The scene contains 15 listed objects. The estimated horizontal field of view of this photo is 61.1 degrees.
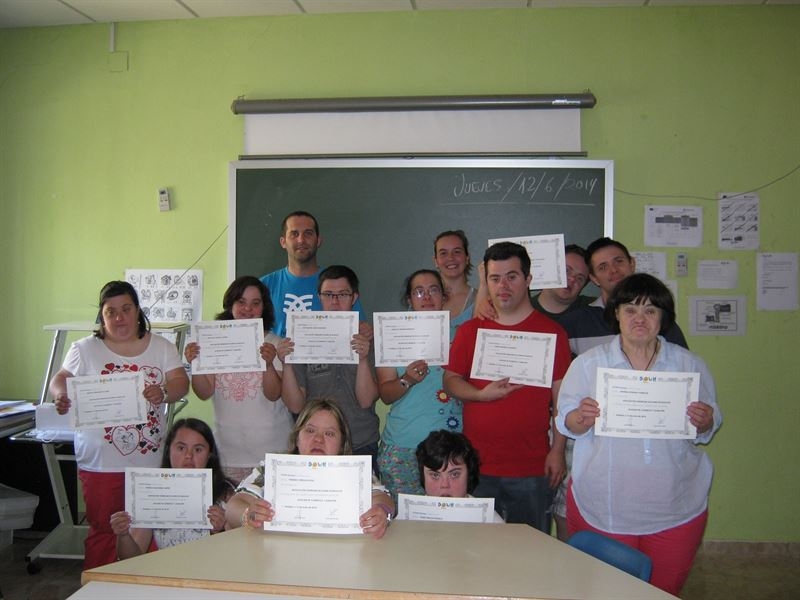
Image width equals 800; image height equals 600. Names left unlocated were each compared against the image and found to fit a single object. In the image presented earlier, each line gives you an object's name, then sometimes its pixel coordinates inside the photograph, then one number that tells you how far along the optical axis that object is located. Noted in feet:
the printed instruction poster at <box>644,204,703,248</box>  13.43
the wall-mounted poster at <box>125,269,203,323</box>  14.33
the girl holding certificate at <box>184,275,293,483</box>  9.94
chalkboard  13.29
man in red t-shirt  9.11
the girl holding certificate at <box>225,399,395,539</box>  6.61
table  5.41
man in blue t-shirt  11.98
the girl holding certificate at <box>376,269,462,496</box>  9.78
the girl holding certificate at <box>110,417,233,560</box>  8.16
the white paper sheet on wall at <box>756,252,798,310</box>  13.39
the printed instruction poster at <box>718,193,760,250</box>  13.39
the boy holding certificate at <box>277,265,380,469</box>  10.17
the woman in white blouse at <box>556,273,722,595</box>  7.48
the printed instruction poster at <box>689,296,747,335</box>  13.46
